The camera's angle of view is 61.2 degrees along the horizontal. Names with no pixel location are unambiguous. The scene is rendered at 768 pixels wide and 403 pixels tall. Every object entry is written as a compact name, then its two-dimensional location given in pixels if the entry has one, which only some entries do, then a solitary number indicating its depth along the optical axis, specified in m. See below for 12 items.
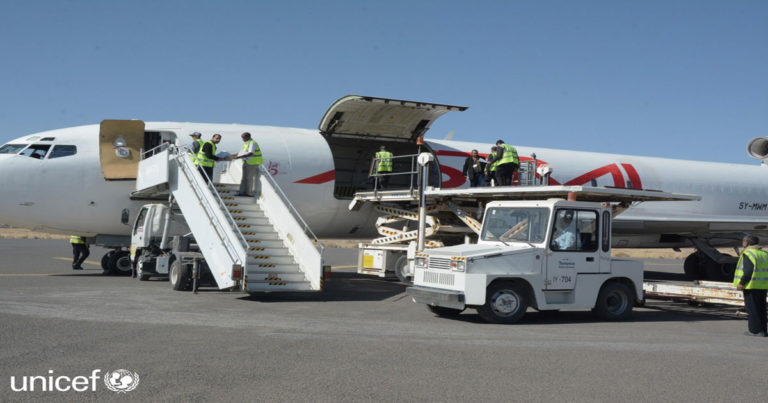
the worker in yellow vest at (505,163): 15.84
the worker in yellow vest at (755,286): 10.33
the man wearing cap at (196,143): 15.60
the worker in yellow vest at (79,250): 18.34
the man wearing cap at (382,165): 17.39
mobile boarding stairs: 12.70
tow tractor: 10.61
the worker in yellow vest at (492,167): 16.06
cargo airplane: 15.66
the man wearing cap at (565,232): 11.12
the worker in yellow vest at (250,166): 15.32
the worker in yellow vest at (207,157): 15.30
